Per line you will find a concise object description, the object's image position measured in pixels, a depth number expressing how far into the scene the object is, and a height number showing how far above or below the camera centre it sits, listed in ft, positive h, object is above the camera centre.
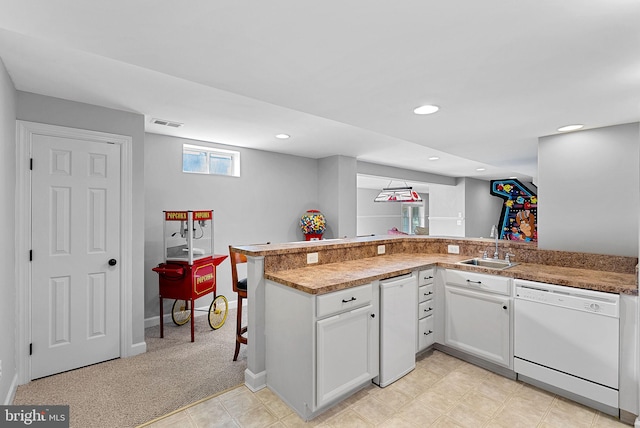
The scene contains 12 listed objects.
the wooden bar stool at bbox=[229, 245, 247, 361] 9.05 -2.29
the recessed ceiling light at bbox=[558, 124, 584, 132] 8.49 +2.49
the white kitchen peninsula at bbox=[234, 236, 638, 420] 6.55 -1.53
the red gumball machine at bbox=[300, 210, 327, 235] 16.66 -0.45
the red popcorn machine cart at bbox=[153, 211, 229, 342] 10.77 -1.82
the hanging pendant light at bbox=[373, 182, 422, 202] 23.39 +1.56
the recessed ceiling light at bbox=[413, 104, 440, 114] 7.20 +2.57
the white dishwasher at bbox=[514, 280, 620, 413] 6.71 -2.98
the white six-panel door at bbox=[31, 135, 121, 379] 8.39 -1.11
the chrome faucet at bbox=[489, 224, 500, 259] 10.24 -0.71
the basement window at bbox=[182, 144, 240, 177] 13.82 +2.63
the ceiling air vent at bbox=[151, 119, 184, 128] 10.71 +3.39
